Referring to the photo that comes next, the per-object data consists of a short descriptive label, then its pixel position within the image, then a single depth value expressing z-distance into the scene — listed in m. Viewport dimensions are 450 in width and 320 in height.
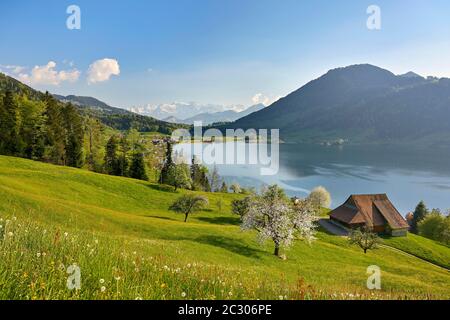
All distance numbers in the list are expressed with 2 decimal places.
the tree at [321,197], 114.94
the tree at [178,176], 91.62
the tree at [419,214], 109.06
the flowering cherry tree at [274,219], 43.19
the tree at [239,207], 80.34
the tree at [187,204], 69.56
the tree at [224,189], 138.00
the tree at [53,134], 90.81
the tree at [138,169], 107.50
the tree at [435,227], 91.69
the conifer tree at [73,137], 99.00
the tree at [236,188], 135.12
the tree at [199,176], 134.18
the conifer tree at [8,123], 81.75
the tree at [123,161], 108.94
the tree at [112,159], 108.31
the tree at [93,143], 113.11
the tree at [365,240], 64.06
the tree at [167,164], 114.80
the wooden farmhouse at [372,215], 84.12
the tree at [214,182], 145.77
